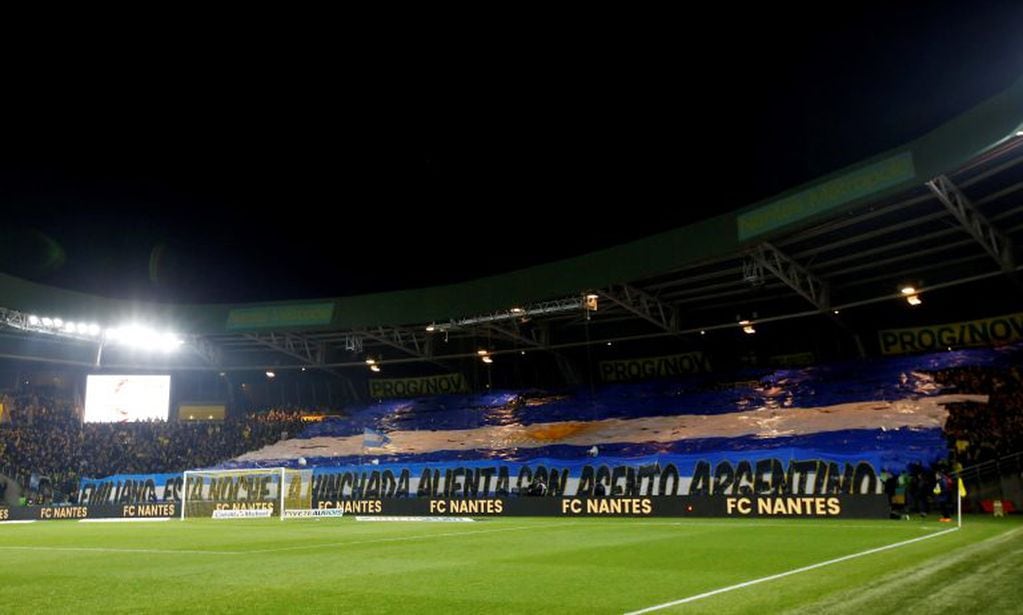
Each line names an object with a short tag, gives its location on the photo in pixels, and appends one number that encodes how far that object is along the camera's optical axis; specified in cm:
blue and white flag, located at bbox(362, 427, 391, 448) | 4253
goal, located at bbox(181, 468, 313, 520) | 3478
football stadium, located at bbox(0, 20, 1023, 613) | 1088
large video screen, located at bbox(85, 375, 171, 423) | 4972
